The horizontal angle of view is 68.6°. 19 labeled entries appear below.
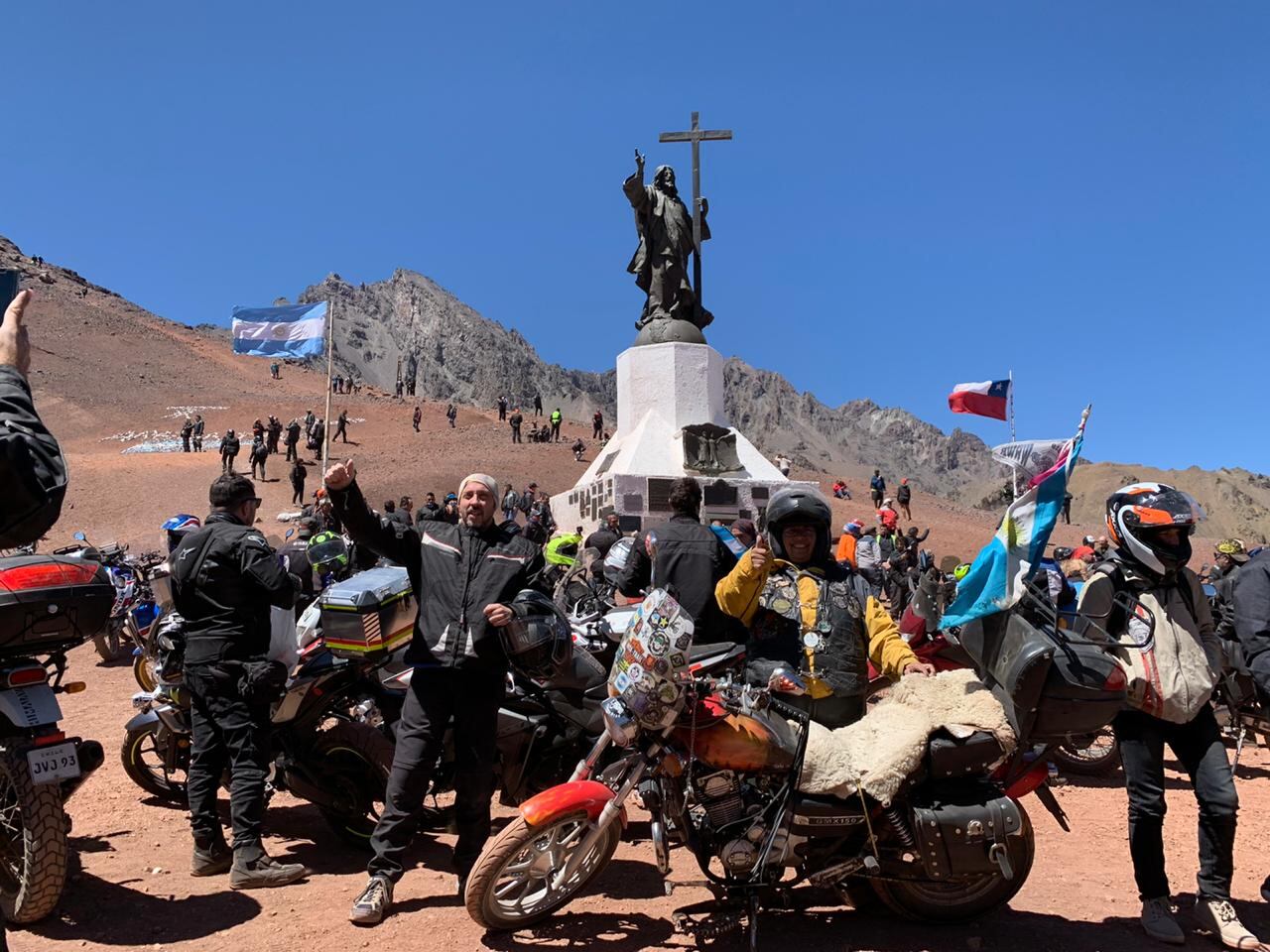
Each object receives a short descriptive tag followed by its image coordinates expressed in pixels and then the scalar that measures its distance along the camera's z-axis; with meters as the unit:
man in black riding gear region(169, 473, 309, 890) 4.25
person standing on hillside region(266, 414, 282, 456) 31.69
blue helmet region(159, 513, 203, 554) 5.09
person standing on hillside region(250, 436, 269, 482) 28.80
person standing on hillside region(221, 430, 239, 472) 29.09
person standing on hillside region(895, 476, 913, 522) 29.30
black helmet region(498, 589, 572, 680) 3.79
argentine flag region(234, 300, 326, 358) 19.56
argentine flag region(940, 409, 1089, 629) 3.66
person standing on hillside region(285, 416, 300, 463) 29.99
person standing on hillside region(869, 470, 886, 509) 29.12
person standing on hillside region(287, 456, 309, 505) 26.39
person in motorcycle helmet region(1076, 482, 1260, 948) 3.74
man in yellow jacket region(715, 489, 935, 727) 3.68
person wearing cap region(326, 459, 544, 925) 3.92
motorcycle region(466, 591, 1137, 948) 3.33
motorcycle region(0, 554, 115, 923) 3.61
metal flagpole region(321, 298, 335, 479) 16.67
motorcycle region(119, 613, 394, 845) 4.64
